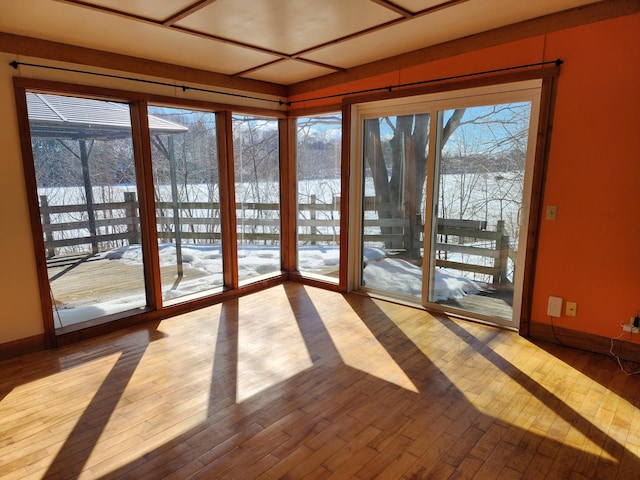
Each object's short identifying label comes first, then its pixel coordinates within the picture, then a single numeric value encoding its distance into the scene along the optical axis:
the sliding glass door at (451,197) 3.44
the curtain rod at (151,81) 3.03
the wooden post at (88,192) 3.46
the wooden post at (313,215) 5.07
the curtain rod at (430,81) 3.07
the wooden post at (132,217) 3.76
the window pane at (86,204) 3.31
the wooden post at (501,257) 3.56
